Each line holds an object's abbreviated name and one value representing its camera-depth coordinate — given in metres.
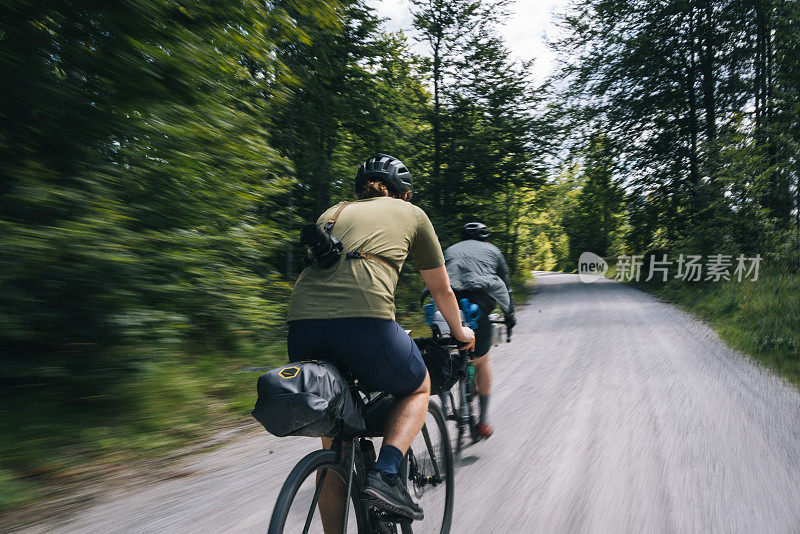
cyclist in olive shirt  1.88
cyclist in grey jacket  4.19
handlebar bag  2.40
